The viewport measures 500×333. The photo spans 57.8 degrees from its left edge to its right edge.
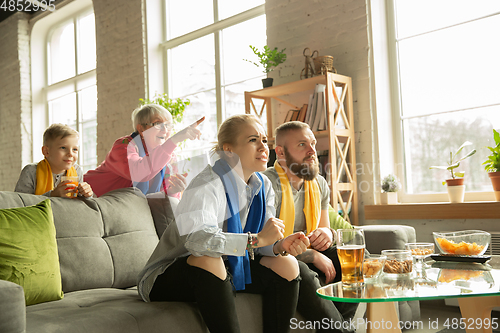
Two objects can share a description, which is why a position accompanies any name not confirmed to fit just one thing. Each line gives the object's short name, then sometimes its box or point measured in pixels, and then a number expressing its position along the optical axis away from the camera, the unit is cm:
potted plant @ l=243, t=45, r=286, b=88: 361
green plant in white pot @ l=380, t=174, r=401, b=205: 320
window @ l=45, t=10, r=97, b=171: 609
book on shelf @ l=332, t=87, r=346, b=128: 326
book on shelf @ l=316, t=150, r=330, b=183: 328
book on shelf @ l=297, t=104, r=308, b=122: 345
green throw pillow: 152
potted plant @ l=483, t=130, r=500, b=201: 273
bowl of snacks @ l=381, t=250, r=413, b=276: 138
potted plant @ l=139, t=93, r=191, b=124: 438
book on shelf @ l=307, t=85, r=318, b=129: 333
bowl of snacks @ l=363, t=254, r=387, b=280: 137
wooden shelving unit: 316
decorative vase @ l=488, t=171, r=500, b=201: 273
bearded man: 213
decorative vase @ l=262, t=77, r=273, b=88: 368
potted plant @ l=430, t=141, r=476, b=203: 289
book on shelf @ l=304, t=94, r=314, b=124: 337
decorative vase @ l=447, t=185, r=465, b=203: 289
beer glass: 131
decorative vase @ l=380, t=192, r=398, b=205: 321
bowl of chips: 163
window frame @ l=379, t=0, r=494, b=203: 339
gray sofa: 132
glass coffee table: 117
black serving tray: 158
